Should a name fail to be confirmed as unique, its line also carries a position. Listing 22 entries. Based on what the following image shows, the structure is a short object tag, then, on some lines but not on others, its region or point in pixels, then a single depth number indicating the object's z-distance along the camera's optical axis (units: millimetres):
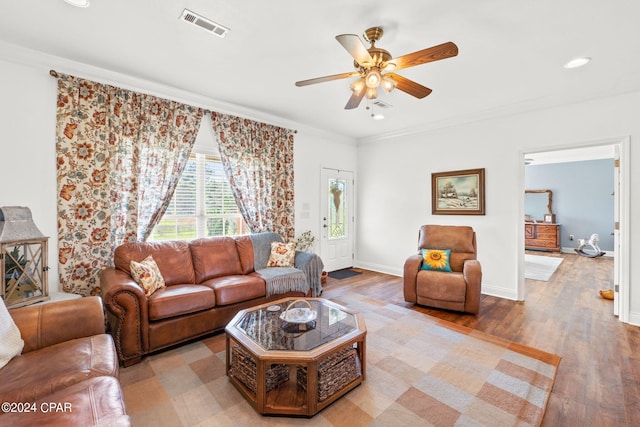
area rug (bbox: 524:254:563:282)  5203
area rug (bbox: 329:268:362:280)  5088
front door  5250
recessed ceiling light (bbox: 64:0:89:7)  1869
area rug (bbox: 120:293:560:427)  1723
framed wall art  4230
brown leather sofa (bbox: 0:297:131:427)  1119
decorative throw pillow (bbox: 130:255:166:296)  2604
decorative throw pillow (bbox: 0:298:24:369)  1508
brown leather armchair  3320
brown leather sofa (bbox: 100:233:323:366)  2291
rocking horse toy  6938
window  3527
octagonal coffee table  1720
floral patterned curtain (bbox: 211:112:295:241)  3881
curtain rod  2602
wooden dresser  7852
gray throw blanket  3250
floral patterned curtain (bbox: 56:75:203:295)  2715
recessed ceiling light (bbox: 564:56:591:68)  2559
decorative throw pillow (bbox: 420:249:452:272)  3668
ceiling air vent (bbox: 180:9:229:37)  2000
